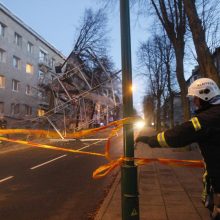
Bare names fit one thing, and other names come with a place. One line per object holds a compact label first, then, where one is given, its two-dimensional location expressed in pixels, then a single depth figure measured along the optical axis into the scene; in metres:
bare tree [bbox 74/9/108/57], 24.96
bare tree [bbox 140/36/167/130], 19.76
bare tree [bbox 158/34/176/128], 17.52
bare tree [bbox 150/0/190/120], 10.51
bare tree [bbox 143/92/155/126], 34.26
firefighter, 1.89
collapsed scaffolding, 13.62
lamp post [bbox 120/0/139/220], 2.38
